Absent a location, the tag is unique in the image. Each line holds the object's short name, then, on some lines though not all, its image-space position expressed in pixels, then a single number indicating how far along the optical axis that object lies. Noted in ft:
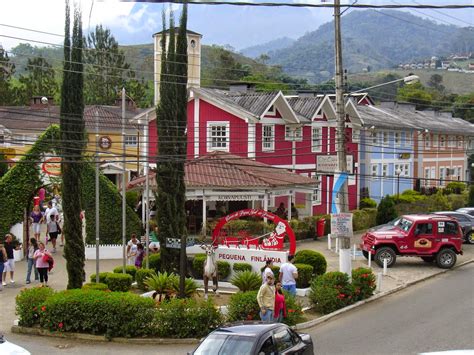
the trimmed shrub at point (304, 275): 77.56
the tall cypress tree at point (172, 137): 83.51
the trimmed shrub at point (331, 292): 69.10
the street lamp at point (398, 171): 183.42
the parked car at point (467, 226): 121.39
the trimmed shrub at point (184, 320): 59.16
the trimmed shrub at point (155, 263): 84.40
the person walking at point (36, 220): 100.48
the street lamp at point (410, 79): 72.79
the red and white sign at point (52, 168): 98.40
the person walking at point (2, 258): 77.47
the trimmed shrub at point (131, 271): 81.10
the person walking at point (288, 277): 67.72
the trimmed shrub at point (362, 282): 74.18
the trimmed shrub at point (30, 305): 62.85
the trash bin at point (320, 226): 127.13
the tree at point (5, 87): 273.75
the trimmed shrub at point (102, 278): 74.69
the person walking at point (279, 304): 57.57
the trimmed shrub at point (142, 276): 77.56
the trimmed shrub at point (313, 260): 80.79
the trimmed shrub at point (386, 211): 143.13
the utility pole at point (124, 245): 78.17
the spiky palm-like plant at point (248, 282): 71.05
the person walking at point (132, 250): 90.02
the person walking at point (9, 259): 79.25
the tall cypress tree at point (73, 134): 74.08
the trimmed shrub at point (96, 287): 69.21
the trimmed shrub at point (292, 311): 61.05
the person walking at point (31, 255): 80.48
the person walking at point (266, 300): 57.11
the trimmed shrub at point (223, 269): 81.00
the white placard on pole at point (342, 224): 74.54
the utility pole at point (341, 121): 73.87
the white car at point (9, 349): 39.43
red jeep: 95.66
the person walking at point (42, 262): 76.84
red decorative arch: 80.89
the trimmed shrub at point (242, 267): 79.96
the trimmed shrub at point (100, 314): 59.47
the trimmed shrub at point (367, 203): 161.41
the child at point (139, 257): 87.04
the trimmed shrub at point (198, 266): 82.38
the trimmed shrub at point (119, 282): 74.08
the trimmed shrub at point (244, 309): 60.70
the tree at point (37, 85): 287.48
